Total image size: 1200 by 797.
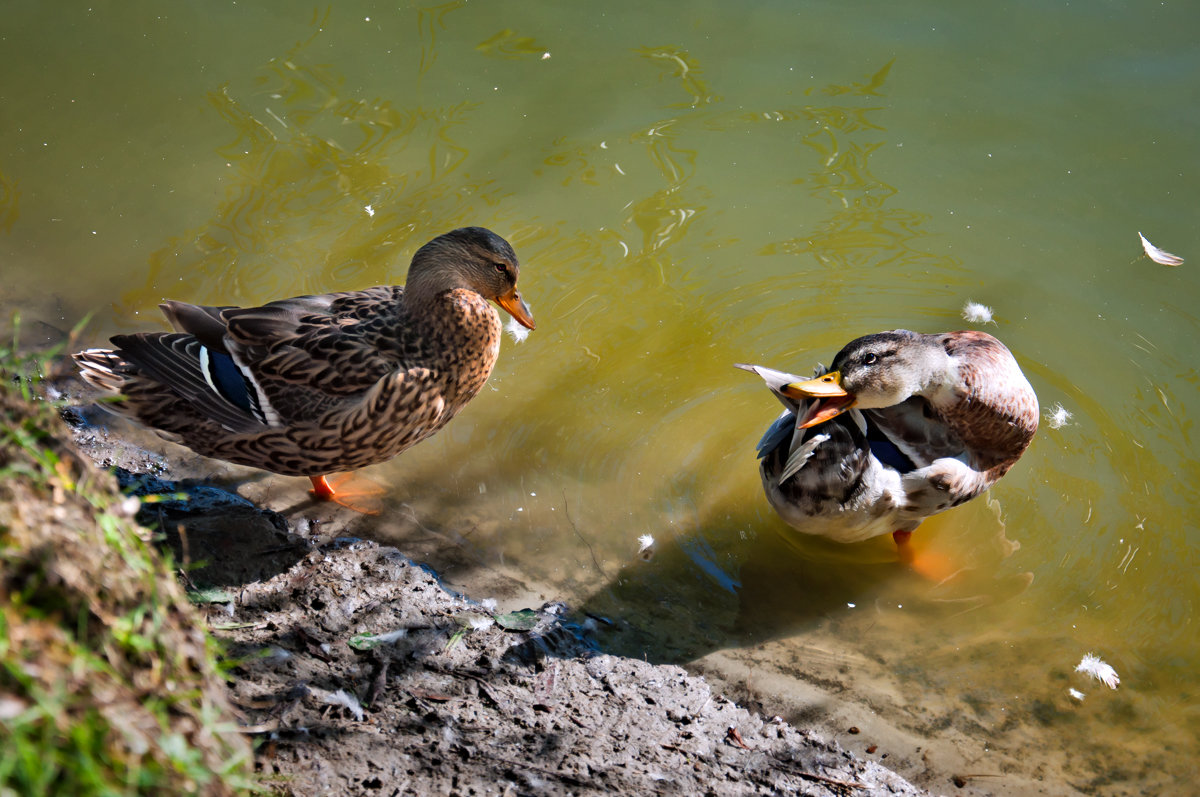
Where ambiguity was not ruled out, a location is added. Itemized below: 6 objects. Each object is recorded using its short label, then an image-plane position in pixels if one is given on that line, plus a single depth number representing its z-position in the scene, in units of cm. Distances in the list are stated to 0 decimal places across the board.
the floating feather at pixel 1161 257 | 1072
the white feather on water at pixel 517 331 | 1035
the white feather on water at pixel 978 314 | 1045
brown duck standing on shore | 774
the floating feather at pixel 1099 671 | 757
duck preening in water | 784
